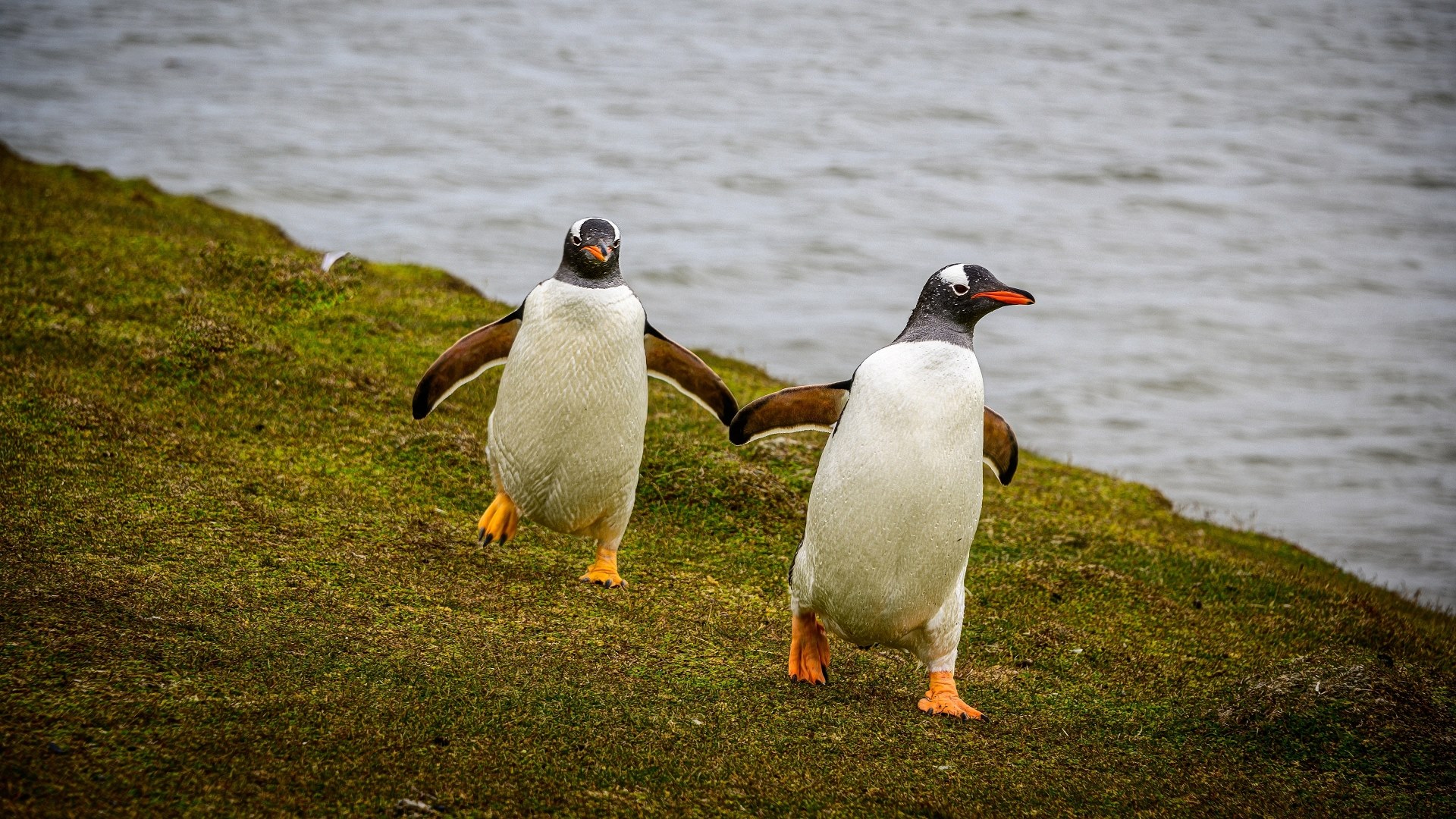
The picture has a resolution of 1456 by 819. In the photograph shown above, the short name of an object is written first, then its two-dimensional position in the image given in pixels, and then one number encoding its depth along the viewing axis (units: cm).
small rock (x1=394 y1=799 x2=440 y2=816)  714
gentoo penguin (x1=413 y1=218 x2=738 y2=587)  1136
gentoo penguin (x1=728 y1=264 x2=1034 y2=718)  957
